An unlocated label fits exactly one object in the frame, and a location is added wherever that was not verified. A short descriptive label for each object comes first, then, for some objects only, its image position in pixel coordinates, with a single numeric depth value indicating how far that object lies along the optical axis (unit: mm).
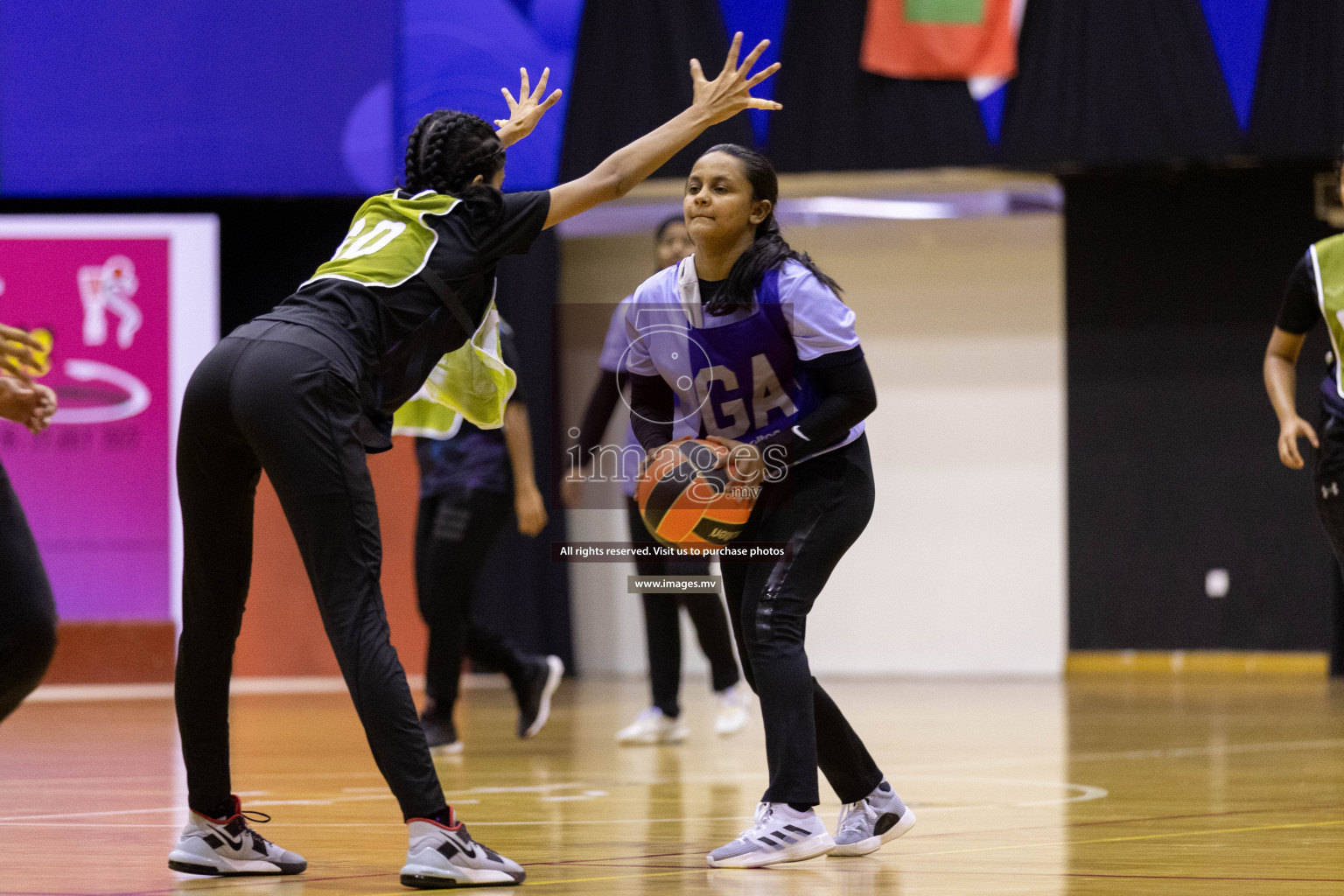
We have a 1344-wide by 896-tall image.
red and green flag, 19500
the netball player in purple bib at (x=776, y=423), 7742
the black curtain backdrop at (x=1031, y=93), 19000
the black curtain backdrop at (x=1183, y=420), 21437
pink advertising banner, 18937
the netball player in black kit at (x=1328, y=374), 9828
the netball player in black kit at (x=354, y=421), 6883
